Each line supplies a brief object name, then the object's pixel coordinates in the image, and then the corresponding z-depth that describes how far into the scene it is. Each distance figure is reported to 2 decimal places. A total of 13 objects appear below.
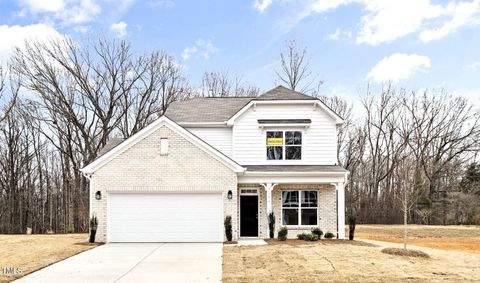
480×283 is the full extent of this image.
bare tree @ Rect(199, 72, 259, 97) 42.62
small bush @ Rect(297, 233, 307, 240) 20.58
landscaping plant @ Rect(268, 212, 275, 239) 21.06
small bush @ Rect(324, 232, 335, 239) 21.12
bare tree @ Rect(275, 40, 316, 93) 40.62
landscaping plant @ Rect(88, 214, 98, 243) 19.39
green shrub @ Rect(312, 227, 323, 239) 21.02
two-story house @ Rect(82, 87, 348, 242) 19.89
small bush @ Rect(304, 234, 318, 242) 20.16
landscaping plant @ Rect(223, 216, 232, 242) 19.67
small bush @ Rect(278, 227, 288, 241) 20.31
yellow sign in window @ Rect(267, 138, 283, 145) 22.88
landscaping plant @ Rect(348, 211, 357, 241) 21.34
